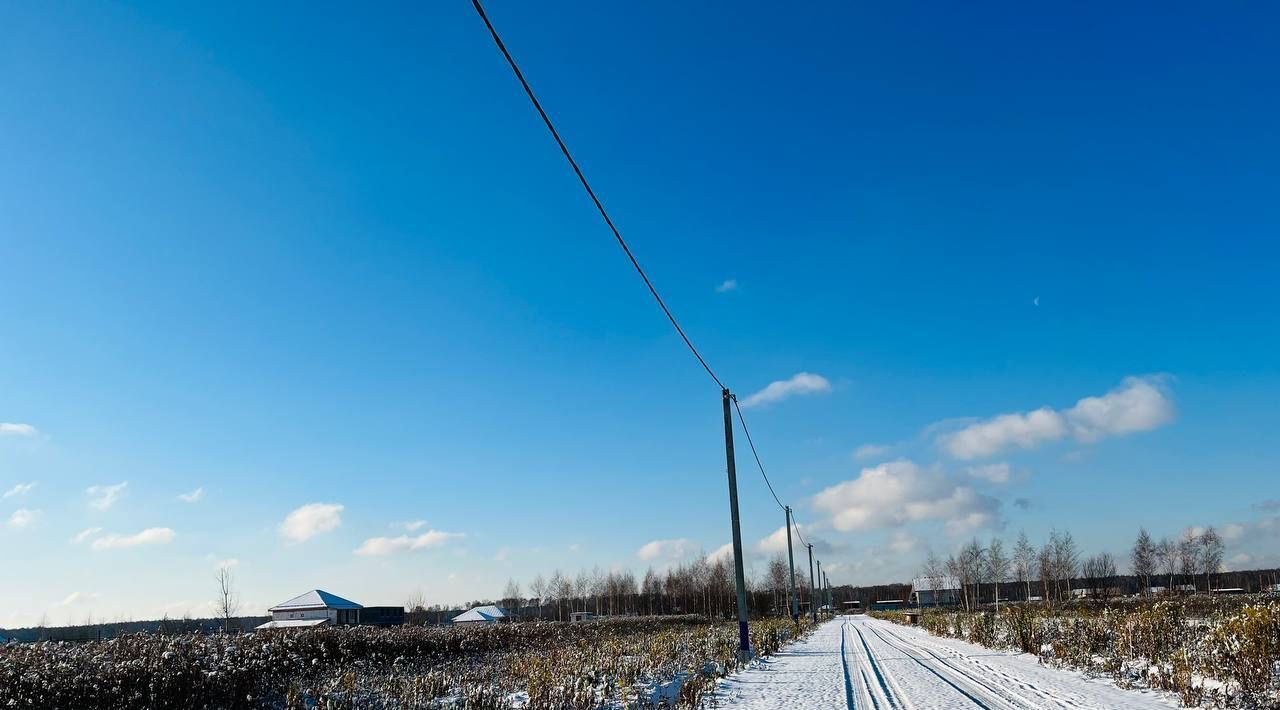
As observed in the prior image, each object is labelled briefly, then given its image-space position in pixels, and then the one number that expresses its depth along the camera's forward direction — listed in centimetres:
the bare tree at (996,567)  6994
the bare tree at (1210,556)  7344
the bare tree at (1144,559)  7344
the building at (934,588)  10982
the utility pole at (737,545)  1941
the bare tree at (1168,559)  7744
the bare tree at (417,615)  7256
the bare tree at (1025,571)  6925
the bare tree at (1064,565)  6656
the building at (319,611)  6306
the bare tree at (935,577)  10199
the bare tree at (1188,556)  7612
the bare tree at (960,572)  7090
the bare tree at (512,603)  12144
